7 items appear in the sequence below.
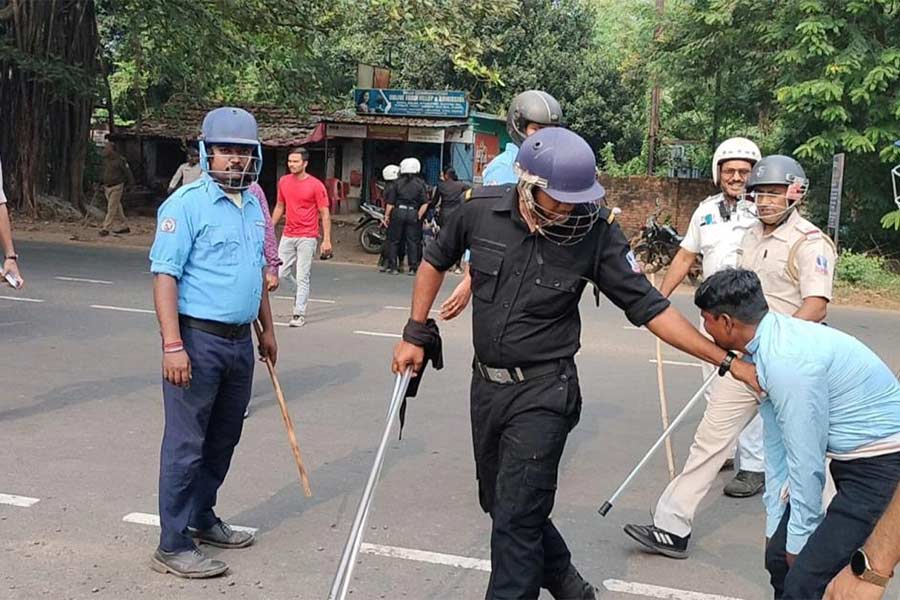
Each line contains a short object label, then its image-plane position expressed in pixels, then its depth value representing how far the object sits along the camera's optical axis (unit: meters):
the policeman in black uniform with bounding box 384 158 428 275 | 15.58
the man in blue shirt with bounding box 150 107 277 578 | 3.84
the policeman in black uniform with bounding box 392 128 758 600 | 3.17
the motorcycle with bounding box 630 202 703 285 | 16.62
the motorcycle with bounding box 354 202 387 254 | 18.08
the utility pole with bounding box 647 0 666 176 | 23.08
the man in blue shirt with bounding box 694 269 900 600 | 2.78
